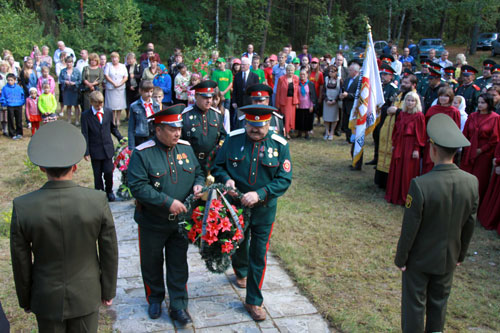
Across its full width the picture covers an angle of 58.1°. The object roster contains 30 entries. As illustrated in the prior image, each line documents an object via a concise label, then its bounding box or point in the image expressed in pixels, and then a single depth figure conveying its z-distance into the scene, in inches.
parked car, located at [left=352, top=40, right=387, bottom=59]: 1226.6
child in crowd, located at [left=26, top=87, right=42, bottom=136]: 500.4
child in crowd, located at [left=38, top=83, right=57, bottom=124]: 498.9
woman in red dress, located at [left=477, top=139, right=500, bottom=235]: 285.5
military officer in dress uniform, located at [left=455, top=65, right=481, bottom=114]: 402.0
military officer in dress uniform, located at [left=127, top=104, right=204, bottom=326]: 169.2
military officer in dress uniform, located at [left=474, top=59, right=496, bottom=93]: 445.1
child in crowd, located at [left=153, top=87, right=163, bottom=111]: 298.5
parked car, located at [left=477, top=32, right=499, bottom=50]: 1334.9
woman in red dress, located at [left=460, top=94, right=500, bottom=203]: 293.9
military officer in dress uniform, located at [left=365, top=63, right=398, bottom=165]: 398.5
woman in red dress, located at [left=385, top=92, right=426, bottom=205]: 316.8
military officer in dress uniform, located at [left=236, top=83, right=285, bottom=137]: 278.8
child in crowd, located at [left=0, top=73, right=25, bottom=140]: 507.8
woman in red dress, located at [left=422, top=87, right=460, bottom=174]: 317.1
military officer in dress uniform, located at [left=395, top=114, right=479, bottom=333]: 150.0
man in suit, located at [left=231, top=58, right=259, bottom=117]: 521.7
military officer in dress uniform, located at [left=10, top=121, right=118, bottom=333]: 121.7
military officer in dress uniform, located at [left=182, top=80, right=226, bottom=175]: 261.0
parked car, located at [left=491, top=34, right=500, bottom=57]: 1217.2
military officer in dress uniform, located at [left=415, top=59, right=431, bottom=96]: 481.4
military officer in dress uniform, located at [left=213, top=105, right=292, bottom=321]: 183.3
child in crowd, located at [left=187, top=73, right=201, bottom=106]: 412.7
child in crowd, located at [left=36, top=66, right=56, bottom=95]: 526.3
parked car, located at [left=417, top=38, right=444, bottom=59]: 1259.2
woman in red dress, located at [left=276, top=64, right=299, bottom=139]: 531.2
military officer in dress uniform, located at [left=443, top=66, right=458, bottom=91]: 464.6
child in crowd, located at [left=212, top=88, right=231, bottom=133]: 292.8
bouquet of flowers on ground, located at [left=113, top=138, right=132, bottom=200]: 302.8
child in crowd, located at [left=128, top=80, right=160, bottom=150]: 296.8
